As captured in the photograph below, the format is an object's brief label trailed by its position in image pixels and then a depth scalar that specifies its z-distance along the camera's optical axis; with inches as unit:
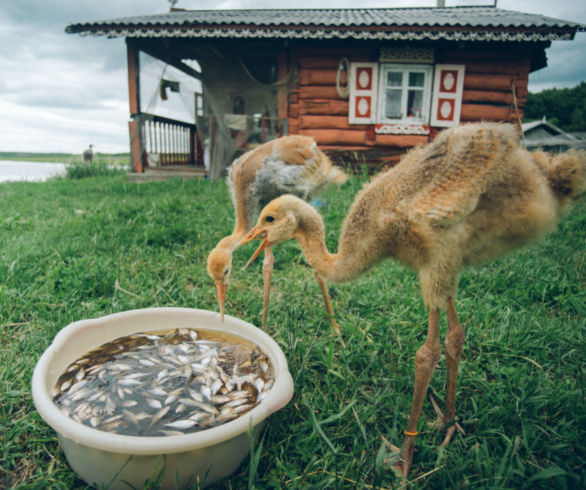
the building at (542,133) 686.3
